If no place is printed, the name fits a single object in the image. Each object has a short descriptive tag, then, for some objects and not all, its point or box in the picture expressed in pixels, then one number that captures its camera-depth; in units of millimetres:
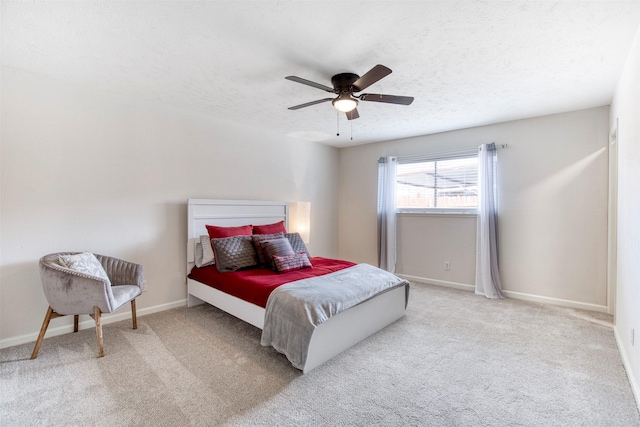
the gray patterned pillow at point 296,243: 3809
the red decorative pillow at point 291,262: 3168
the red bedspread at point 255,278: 2652
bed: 2361
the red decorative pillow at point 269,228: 3977
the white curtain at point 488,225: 4062
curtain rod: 4366
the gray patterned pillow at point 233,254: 3235
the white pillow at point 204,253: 3531
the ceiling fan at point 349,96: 2511
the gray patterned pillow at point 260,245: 3398
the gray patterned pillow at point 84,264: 2533
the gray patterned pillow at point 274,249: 3307
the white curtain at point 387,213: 5059
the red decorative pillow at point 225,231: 3570
